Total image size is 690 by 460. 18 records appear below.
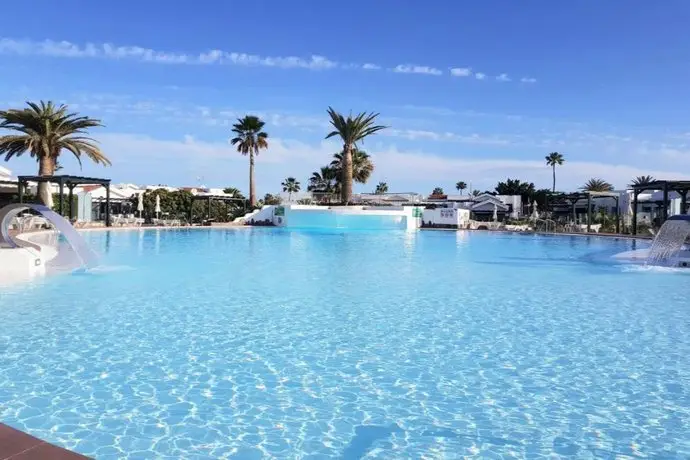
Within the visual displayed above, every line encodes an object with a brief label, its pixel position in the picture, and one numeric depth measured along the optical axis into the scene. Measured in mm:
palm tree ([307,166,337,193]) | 63375
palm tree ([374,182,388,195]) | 84250
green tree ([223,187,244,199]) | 50769
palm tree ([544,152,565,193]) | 78375
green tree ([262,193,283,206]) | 44188
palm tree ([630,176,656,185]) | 63194
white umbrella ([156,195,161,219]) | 35469
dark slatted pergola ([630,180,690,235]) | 24312
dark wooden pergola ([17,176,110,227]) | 25219
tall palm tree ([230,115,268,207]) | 46969
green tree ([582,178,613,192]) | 73850
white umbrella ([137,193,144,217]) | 34747
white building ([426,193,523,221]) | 50500
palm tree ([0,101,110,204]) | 27344
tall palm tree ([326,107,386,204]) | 44281
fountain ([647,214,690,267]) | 15320
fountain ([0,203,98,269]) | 12672
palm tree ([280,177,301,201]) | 76362
